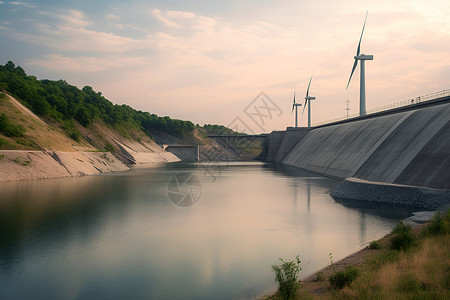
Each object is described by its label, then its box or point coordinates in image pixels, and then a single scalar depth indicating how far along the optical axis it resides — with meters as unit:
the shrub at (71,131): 75.99
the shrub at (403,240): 13.04
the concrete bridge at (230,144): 186.30
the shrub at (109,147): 91.02
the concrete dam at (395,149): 27.98
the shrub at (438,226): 14.41
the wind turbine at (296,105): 147.41
